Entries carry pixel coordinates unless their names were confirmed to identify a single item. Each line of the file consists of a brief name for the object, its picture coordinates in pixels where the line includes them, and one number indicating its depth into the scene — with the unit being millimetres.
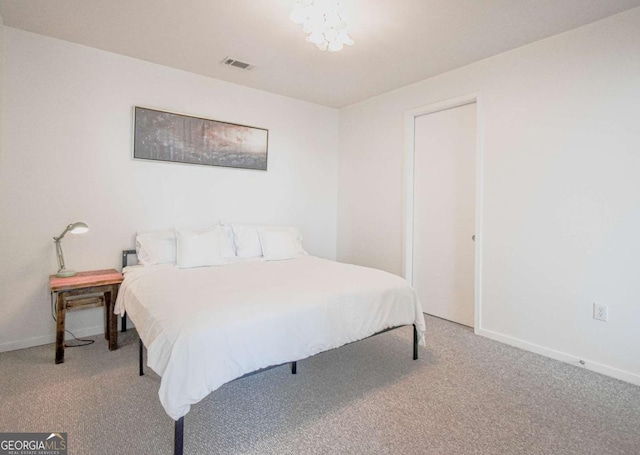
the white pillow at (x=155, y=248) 2963
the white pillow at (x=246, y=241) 3414
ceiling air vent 3135
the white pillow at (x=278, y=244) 3428
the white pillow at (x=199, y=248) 2947
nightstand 2477
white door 3342
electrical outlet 2395
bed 1479
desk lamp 2605
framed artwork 3197
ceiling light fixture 2059
